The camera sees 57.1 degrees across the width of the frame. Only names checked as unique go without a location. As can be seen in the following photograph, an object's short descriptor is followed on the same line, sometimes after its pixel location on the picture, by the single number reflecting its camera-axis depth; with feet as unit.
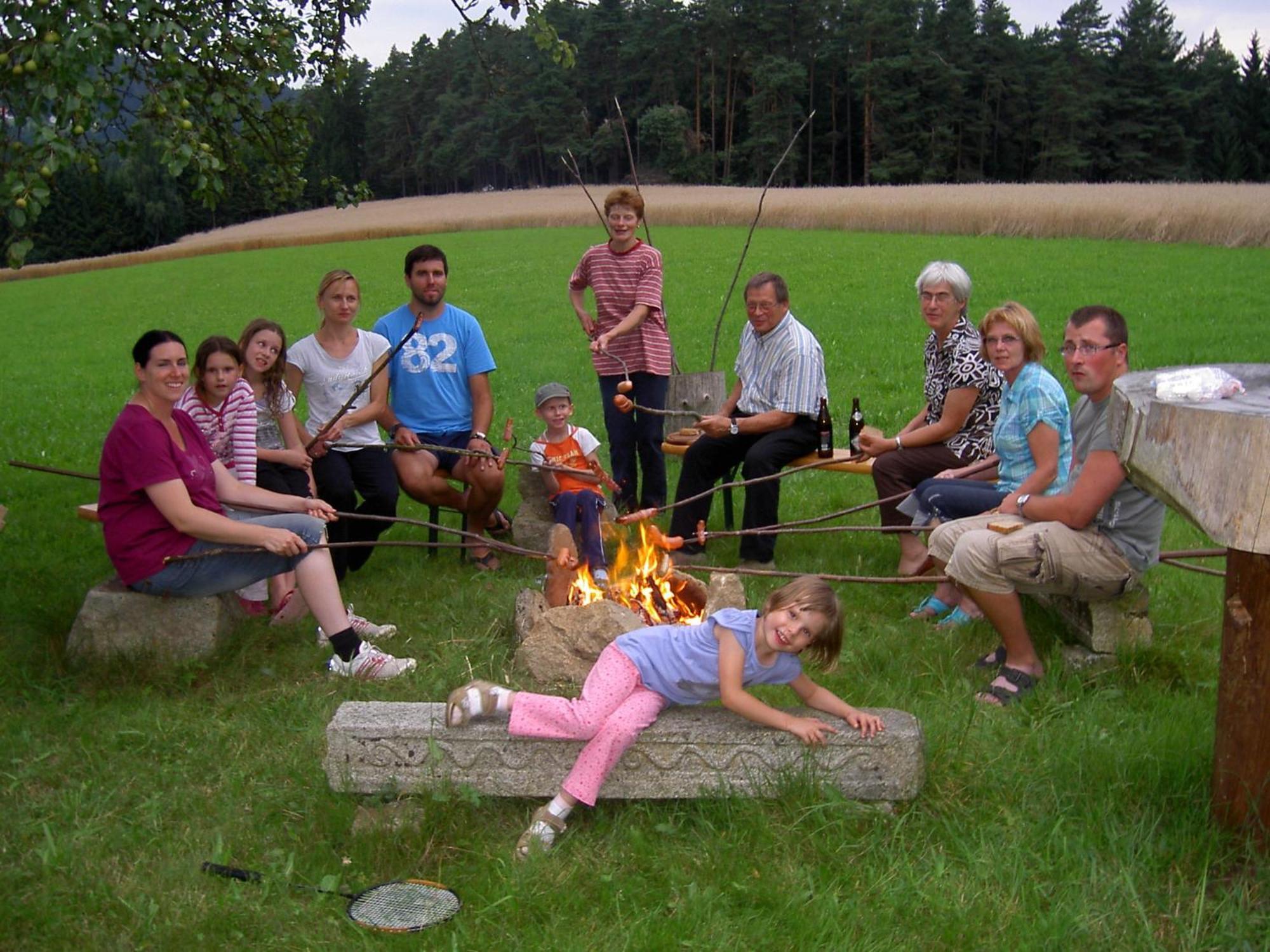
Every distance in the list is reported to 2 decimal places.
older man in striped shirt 20.56
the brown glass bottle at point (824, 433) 21.07
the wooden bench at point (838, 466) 21.11
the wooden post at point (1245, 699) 9.91
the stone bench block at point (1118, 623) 14.92
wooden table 8.67
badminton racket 10.30
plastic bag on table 9.78
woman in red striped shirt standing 23.12
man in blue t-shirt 21.34
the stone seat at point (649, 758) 11.59
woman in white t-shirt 20.40
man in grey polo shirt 13.78
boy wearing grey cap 18.75
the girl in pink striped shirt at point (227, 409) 17.62
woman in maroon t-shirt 15.23
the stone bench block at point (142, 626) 16.19
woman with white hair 18.98
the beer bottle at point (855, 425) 21.10
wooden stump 25.14
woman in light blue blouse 16.06
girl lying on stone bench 11.36
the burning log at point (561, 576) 17.52
